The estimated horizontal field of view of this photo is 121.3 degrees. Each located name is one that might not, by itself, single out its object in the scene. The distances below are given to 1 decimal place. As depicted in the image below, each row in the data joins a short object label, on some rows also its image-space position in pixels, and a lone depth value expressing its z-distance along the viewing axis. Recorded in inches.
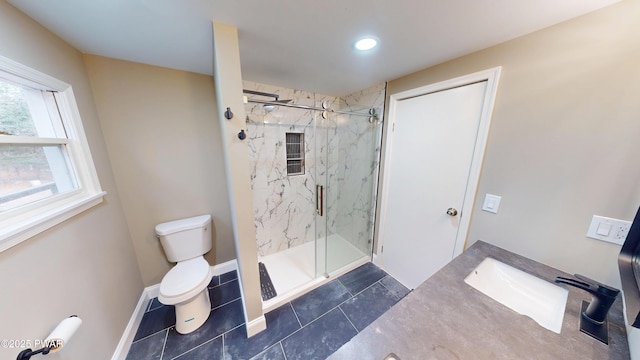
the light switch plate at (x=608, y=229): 35.8
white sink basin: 37.9
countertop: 26.2
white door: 57.1
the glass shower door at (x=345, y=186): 90.2
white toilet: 56.8
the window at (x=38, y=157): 32.4
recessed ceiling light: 46.9
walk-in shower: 85.9
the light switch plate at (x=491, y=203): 51.5
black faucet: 28.6
